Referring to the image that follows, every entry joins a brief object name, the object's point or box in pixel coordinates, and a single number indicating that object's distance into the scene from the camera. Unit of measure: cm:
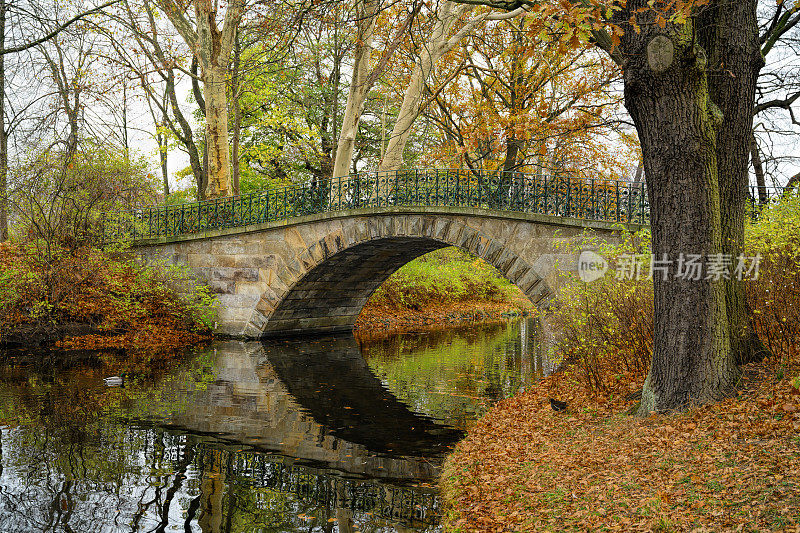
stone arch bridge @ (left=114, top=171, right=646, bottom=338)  1236
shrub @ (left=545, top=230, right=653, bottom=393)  805
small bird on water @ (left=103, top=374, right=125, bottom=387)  1098
